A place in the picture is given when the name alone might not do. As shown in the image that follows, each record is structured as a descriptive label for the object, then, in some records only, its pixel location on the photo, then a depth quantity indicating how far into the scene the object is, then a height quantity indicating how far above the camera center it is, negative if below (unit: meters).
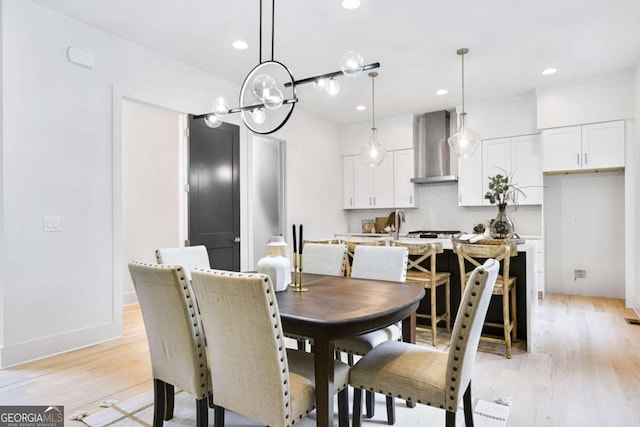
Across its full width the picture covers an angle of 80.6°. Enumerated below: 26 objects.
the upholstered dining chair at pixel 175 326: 1.62 -0.48
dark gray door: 3.98 +0.31
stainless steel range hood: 5.81 +1.03
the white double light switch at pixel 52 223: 2.97 -0.02
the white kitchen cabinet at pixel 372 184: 6.18 +0.56
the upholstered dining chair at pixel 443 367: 1.47 -0.64
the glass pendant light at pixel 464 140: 3.85 +0.79
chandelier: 2.20 +0.82
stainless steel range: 5.53 -0.25
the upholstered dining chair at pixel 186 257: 2.49 -0.26
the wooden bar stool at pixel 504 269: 2.90 -0.42
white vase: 2.03 -0.27
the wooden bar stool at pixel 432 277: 3.21 -0.52
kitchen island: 3.09 -0.64
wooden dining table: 1.46 -0.40
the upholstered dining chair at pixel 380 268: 2.15 -0.35
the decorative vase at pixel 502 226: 3.44 -0.08
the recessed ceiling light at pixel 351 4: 2.85 +1.64
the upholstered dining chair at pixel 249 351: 1.34 -0.50
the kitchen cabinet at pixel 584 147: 4.42 +0.84
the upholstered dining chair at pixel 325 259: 2.86 -0.31
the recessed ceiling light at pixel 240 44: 3.56 +1.67
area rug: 2.01 -1.09
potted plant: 3.45 -0.04
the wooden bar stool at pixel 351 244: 3.45 -0.25
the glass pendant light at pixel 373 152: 4.32 +0.75
